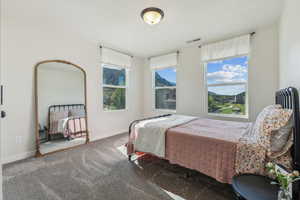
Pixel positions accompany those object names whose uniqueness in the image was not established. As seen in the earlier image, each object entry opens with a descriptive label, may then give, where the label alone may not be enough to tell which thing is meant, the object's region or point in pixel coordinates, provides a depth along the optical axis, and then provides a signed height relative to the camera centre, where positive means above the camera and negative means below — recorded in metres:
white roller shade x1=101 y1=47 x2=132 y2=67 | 3.70 +1.19
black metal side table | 1.06 -0.74
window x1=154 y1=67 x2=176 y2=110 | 4.32 +0.37
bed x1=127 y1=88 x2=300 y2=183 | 1.38 -0.56
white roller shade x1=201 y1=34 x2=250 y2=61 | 2.95 +1.15
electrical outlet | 2.51 -0.71
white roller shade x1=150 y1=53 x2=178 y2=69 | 4.10 +1.19
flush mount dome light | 2.11 +1.31
